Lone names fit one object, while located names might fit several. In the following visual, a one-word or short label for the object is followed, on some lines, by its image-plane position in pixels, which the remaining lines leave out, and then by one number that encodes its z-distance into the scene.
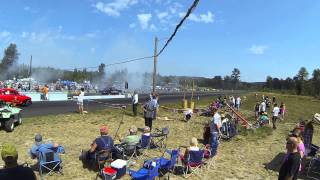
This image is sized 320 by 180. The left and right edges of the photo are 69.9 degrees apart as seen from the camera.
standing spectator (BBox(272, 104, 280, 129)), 13.88
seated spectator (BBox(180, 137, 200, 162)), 6.84
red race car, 17.54
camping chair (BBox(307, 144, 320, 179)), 7.17
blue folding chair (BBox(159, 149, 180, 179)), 6.59
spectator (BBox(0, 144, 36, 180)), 2.67
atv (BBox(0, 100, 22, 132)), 9.79
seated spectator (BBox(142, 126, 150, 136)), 8.05
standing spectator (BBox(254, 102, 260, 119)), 17.70
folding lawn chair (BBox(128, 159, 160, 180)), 5.78
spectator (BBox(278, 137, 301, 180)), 4.54
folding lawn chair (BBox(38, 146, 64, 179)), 6.15
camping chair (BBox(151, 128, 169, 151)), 8.72
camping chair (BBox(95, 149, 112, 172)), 6.50
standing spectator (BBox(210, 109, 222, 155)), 9.54
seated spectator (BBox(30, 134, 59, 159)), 6.30
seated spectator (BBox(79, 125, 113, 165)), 6.53
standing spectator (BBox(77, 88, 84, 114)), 13.68
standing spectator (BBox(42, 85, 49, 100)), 23.77
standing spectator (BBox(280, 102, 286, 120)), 18.32
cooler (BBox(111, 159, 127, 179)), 6.15
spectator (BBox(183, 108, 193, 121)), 14.26
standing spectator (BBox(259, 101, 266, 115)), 16.52
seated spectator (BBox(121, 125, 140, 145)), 7.33
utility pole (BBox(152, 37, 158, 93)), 18.05
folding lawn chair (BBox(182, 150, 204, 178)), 6.79
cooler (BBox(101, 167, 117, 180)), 5.91
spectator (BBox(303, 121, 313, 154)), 7.76
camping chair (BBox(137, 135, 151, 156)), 7.87
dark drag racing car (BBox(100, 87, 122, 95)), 38.04
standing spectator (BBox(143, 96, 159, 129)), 10.71
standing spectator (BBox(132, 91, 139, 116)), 14.14
